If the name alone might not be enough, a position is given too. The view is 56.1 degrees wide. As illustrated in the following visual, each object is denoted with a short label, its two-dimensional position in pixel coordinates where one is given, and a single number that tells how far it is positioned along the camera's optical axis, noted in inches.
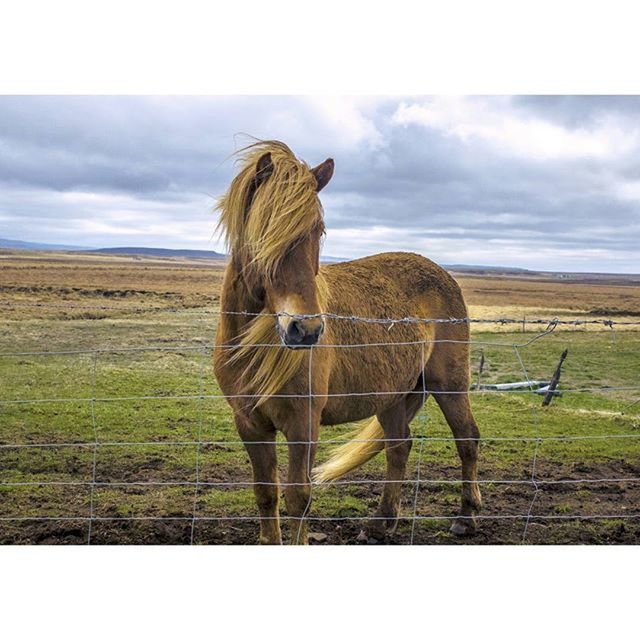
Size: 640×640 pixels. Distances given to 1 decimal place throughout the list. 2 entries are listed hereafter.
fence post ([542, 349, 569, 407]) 410.9
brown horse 125.3
